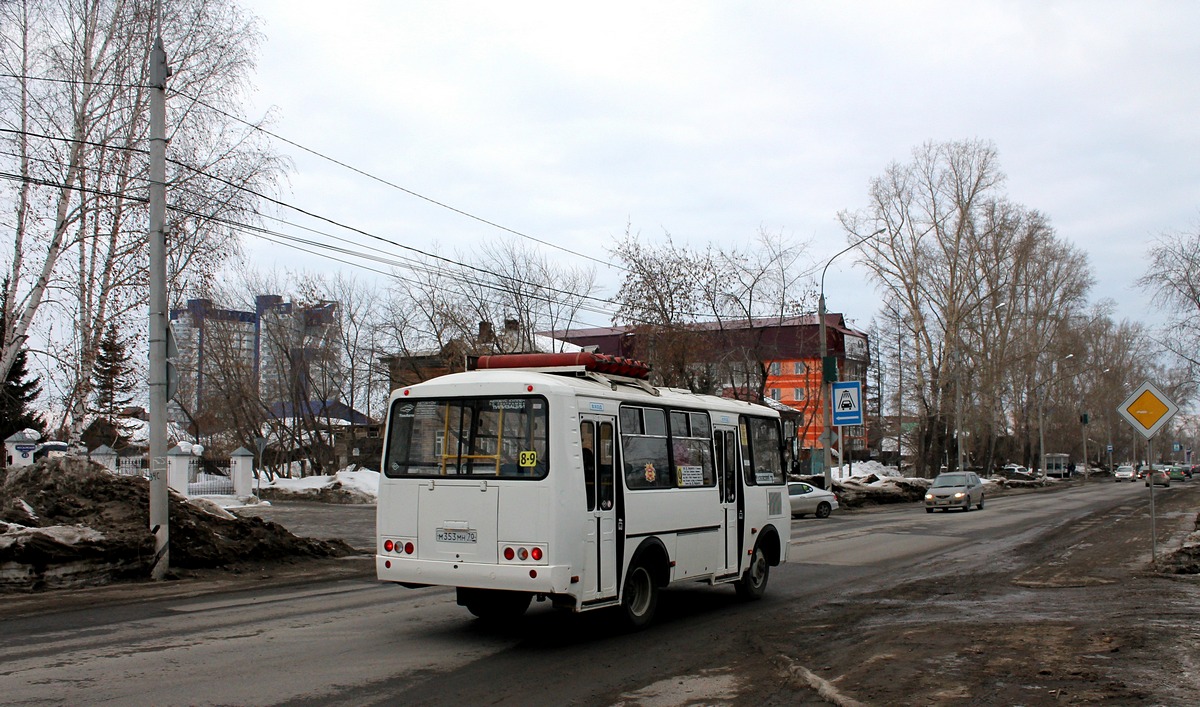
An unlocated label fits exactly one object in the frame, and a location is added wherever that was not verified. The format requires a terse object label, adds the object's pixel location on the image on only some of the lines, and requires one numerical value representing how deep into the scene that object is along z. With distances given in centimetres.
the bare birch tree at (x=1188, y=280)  3838
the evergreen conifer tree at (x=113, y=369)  2545
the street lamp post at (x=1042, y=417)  7762
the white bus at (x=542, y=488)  920
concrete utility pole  1465
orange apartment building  4231
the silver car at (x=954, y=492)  3734
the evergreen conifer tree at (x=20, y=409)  3653
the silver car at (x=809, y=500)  3512
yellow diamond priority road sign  1659
